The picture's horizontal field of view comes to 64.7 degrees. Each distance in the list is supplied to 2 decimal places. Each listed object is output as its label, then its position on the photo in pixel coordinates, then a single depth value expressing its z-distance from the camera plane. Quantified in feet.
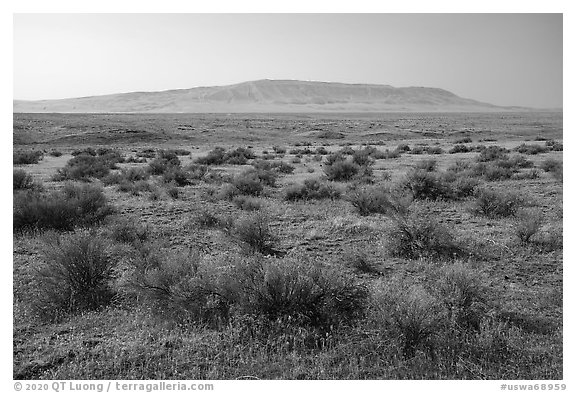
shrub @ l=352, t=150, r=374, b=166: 72.79
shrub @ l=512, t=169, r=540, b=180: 56.49
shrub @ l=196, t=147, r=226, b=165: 81.56
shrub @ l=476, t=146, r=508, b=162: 78.36
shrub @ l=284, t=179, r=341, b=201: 45.83
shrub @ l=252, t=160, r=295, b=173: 69.72
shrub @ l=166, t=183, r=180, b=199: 46.35
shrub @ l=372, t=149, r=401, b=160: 89.25
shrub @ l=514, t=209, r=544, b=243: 28.63
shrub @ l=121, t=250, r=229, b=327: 18.23
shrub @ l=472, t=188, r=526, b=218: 36.52
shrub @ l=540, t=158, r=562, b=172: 61.34
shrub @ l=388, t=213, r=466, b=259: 26.73
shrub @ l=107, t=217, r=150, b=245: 30.04
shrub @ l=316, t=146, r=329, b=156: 103.14
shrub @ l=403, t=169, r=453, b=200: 44.59
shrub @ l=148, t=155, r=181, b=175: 66.39
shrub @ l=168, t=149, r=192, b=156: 104.32
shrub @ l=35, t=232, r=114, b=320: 19.65
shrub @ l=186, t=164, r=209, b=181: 60.08
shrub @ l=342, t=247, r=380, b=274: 24.20
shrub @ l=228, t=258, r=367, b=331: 17.74
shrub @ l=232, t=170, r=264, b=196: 48.42
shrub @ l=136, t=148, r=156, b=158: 97.74
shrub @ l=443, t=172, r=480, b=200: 44.91
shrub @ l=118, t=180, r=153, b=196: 49.69
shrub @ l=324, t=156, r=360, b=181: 59.77
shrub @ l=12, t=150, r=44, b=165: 81.61
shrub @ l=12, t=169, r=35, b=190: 50.03
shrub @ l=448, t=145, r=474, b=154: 101.41
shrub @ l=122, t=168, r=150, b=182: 59.63
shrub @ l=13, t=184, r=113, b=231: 33.27
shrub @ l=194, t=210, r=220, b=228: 34.50
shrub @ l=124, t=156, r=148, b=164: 86.79
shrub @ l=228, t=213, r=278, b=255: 28.17
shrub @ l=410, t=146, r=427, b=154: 99.55
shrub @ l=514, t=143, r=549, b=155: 91.84
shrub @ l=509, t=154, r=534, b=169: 66.74
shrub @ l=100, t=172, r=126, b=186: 56.24
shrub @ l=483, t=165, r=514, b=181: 56.65
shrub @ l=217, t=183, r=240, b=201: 45.76
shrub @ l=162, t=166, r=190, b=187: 56.24
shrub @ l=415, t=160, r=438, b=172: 66.98
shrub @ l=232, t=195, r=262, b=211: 40.50
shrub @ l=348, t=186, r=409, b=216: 37.17
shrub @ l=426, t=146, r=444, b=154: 98.39
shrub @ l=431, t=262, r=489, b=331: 17.61
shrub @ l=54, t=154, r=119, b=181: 61.79
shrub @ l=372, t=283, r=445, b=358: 15.85
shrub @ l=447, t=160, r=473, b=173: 64.13
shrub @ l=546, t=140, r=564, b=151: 97.78
